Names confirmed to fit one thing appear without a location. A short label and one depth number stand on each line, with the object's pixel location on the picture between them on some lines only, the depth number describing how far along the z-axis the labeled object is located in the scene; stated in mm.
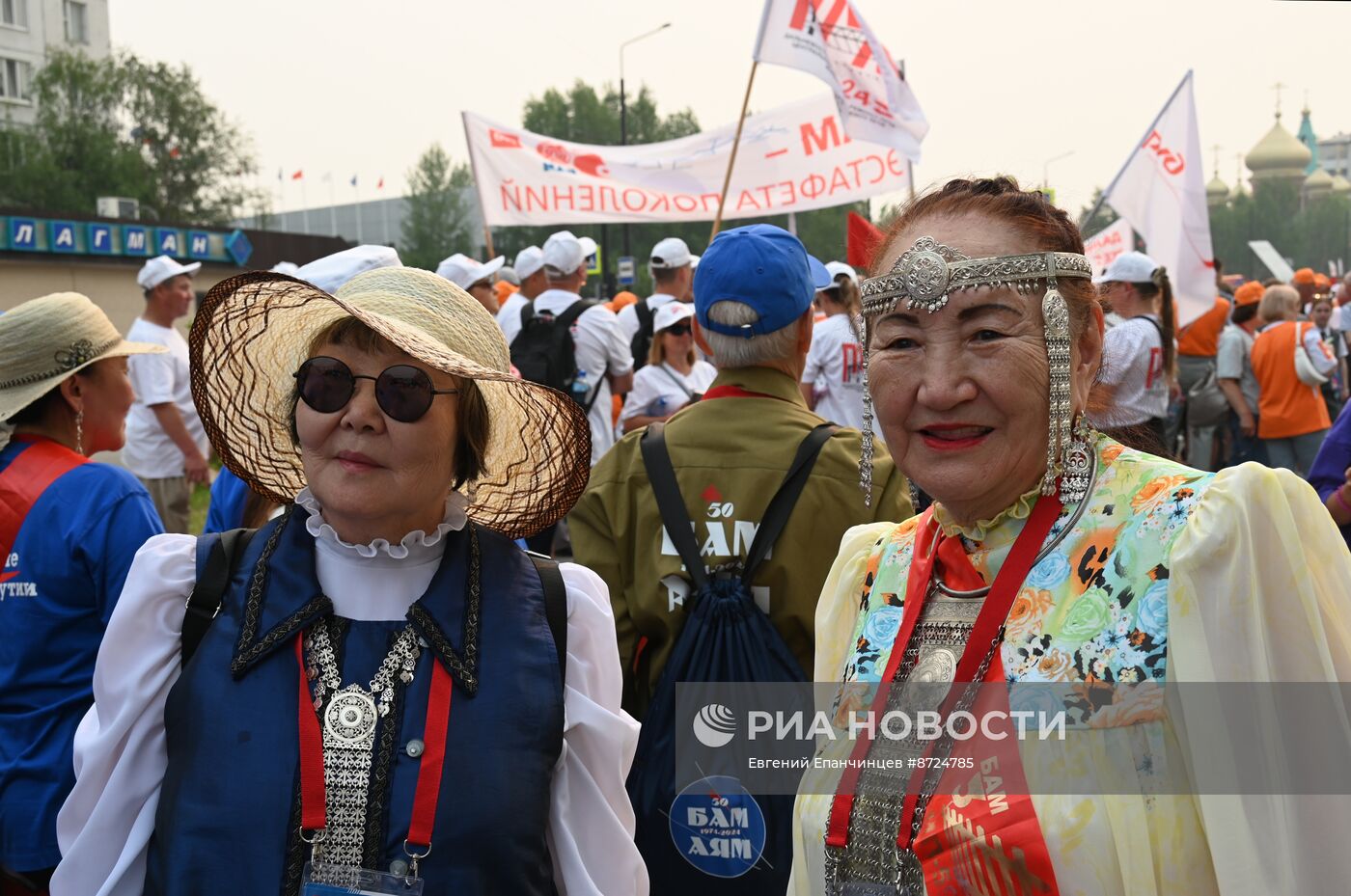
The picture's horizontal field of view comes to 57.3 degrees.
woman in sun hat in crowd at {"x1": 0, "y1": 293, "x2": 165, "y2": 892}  3008
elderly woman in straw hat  1988
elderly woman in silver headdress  1703
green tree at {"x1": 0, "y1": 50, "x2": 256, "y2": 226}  56750
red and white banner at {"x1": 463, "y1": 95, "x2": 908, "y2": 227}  10625
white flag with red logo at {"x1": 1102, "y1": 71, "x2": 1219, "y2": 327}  9234
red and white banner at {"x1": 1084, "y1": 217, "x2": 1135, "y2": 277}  10812
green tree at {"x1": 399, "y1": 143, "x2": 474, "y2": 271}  93688
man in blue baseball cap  3287
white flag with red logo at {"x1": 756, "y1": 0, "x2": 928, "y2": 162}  8531
